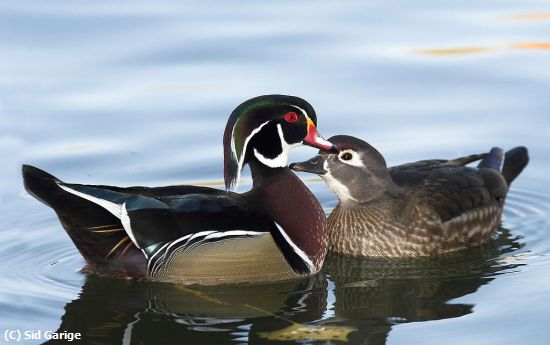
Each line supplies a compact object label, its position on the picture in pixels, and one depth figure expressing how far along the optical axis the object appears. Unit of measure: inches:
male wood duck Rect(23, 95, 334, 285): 668.1
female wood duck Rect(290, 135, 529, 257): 749.3
